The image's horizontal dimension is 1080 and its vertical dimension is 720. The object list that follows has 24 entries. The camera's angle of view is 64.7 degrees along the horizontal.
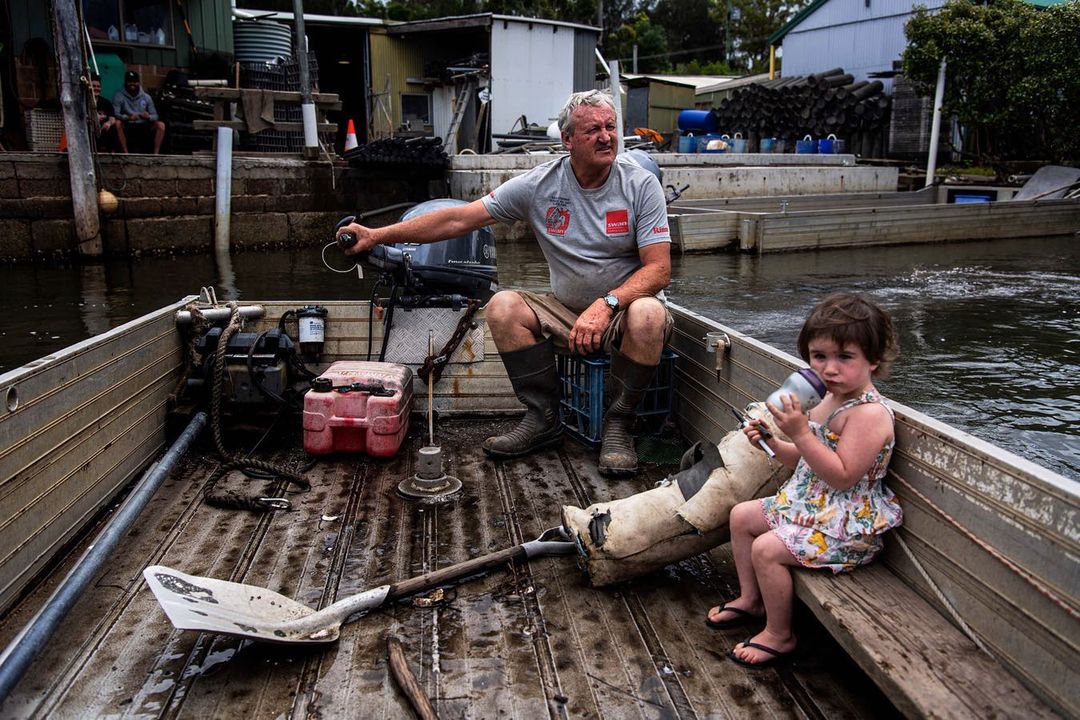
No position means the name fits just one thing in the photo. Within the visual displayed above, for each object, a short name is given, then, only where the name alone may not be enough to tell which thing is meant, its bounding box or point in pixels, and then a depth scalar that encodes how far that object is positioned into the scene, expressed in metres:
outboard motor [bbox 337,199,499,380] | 4.29
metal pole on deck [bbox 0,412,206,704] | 2.04
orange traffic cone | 18.55
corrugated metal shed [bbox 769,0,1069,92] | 25.05
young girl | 2.12
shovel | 2.15
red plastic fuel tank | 3.71
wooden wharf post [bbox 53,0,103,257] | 10.88
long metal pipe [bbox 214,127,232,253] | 13.53
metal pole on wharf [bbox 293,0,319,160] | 14.34
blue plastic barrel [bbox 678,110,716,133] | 25.80
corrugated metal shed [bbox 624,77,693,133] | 30.48
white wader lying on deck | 2.53
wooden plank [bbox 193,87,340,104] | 13.77
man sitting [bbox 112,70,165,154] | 13.84
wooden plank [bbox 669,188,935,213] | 15.63
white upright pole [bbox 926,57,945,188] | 19.16
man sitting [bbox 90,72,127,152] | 13.55
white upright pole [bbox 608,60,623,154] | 16.42
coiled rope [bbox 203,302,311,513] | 3.25
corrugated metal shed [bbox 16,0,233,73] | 14.09
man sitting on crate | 3.52
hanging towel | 14.41
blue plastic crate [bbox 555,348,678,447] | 3.85
